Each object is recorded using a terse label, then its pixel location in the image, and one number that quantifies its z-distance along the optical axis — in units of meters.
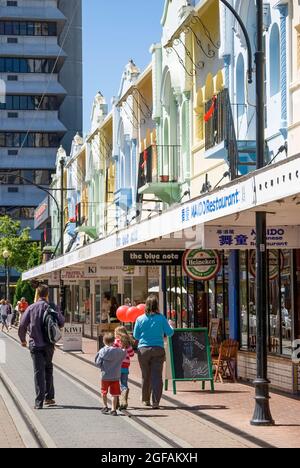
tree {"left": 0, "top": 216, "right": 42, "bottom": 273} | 79.38
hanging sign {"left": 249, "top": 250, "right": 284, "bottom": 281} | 21.23
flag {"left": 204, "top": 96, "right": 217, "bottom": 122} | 23.45
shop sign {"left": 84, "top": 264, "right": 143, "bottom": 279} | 33.78
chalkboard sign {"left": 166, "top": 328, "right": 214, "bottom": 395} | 19.02
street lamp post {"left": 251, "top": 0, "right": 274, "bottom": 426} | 14.82
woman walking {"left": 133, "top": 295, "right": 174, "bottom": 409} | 17.09
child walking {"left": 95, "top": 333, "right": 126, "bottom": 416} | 16.31
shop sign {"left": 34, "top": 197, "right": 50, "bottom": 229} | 71.56
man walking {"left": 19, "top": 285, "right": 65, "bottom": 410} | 17.02
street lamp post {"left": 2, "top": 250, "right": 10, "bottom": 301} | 68.76
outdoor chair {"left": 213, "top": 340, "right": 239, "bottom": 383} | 21.83
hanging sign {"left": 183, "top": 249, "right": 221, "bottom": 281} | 22.44
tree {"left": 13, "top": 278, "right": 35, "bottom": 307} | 71.06
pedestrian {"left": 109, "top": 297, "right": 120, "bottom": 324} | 33.26
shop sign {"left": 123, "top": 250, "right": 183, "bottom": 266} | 25.77
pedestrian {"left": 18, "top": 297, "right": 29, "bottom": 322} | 52.97
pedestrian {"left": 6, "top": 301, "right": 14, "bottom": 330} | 59.36
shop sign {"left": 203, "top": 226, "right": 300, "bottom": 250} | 18.73
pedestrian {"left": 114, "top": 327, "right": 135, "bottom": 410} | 16.92
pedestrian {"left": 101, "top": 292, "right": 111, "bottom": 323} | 34.88
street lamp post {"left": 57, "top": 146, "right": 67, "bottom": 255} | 64.85
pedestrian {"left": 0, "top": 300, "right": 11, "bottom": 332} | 58.06
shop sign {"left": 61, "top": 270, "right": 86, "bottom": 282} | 42.94
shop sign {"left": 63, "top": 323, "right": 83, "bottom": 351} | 34.72
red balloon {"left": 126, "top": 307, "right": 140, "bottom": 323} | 22.73
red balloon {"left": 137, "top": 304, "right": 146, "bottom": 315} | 22.66
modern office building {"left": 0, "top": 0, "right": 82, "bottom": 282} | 97.56
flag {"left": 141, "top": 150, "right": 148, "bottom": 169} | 31.59
